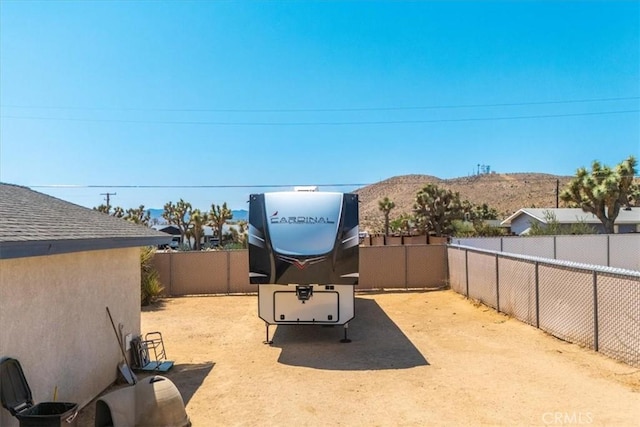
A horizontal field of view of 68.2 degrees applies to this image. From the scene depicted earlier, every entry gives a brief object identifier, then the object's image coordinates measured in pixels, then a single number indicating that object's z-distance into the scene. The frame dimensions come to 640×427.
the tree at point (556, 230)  26.92
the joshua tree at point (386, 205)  47.66
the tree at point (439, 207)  37.00
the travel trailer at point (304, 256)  9.29
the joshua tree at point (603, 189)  30.94
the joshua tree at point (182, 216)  44.66
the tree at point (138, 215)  49.66
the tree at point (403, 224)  50.47
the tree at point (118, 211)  53.88
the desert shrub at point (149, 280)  15.43
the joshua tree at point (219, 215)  42.78
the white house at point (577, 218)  41.00
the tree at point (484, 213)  57.13
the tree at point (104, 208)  53.83
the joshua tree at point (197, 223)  41.09
